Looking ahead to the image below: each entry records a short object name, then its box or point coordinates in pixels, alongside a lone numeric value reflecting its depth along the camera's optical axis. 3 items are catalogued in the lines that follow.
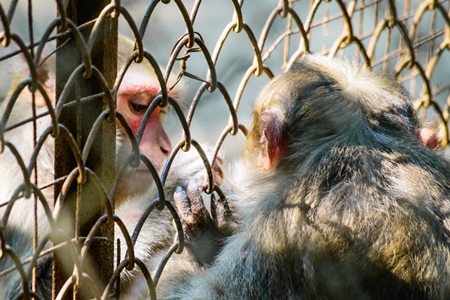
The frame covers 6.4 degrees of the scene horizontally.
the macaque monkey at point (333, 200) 2.81
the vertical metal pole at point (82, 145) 2.75
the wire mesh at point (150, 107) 2.73
